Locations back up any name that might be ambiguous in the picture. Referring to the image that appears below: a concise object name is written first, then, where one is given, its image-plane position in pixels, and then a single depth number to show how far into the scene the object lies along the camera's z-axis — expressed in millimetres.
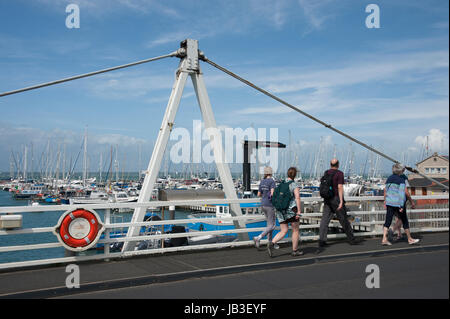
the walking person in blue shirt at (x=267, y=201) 9711
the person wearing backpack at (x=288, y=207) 9209
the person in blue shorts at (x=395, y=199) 10375
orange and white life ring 8188
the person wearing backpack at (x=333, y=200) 10305
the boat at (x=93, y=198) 70812
